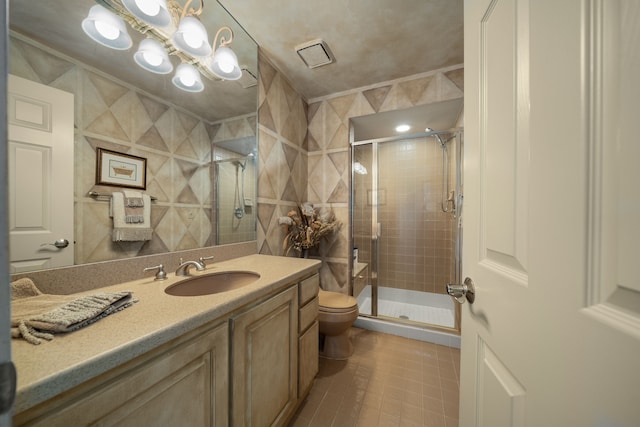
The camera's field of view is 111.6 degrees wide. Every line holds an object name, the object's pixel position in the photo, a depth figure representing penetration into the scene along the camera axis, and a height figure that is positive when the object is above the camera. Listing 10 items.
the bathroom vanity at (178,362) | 0.42 -0.39
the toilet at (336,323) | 1.58 -0.82
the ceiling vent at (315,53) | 1.63 +1.25
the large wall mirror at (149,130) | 0.77 +0.41
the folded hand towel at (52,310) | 0.52 -0.27
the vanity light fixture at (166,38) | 0.89 +0.86
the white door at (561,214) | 0.26 +0.00
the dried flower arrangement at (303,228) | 1.97 -0.15
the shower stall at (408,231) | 2.06 -0.21
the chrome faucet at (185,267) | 1.05 -0.27
